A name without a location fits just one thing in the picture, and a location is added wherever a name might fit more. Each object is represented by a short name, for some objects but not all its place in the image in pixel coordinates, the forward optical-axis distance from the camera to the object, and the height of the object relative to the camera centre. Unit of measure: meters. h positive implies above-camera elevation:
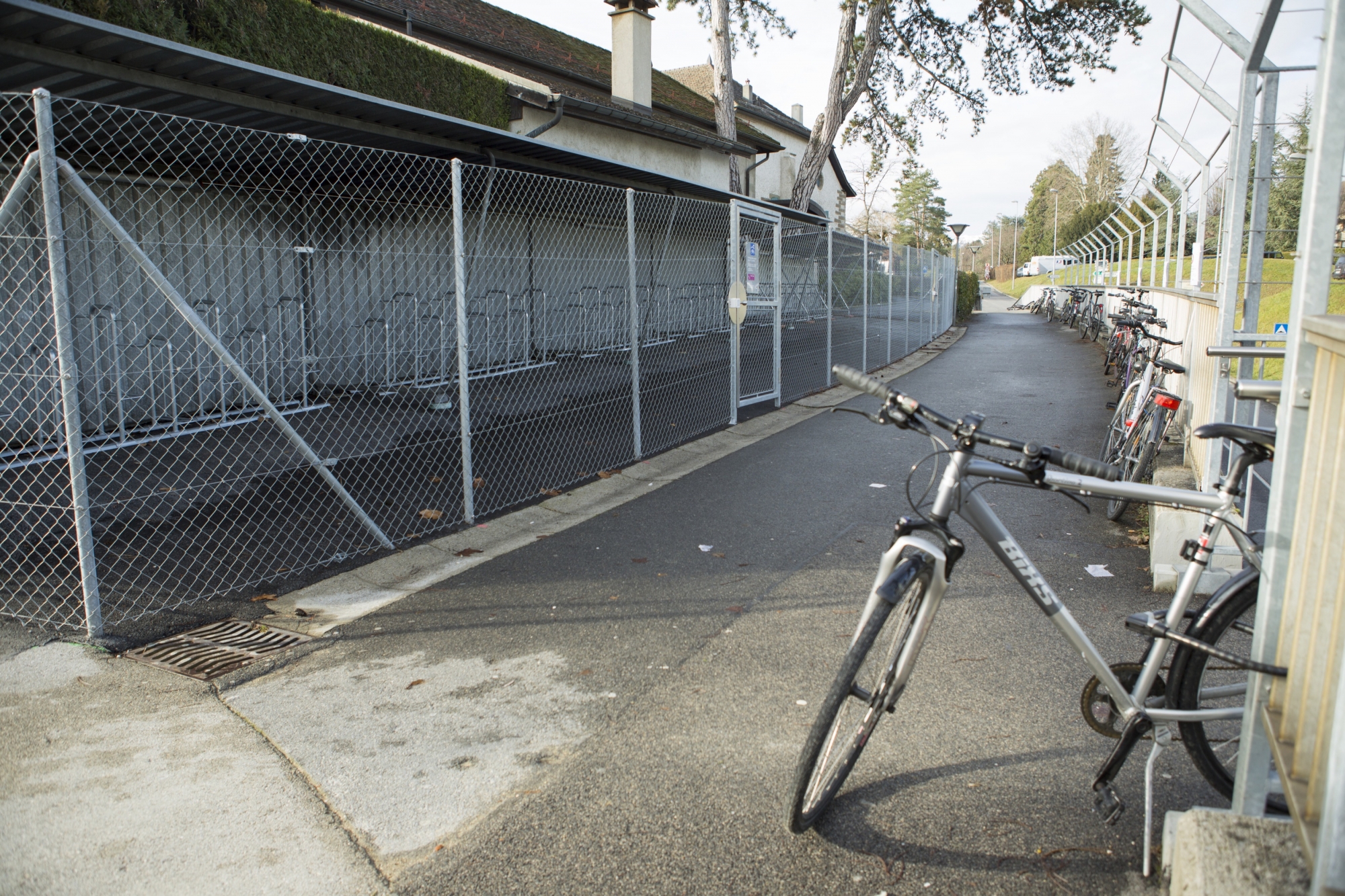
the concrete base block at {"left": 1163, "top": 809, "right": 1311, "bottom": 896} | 1.95 -1.22
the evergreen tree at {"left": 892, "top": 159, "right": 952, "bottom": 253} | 97.75 +8.67
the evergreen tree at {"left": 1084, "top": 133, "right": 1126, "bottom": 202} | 77.88 +10.27
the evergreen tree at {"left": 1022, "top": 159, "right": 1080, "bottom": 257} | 84.62 +8.42
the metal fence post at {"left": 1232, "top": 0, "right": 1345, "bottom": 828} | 1.97 -0.19
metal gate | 9.40 -0.22
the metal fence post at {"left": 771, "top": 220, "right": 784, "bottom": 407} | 10.17 -0.10
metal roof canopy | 6.36 +1.67
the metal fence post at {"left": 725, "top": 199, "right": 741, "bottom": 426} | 9.08 -0.47
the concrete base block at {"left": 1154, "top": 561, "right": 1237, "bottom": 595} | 4.55 -1.45
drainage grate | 3.93 -1.57
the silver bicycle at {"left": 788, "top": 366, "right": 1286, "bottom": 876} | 2.46 -0.94
